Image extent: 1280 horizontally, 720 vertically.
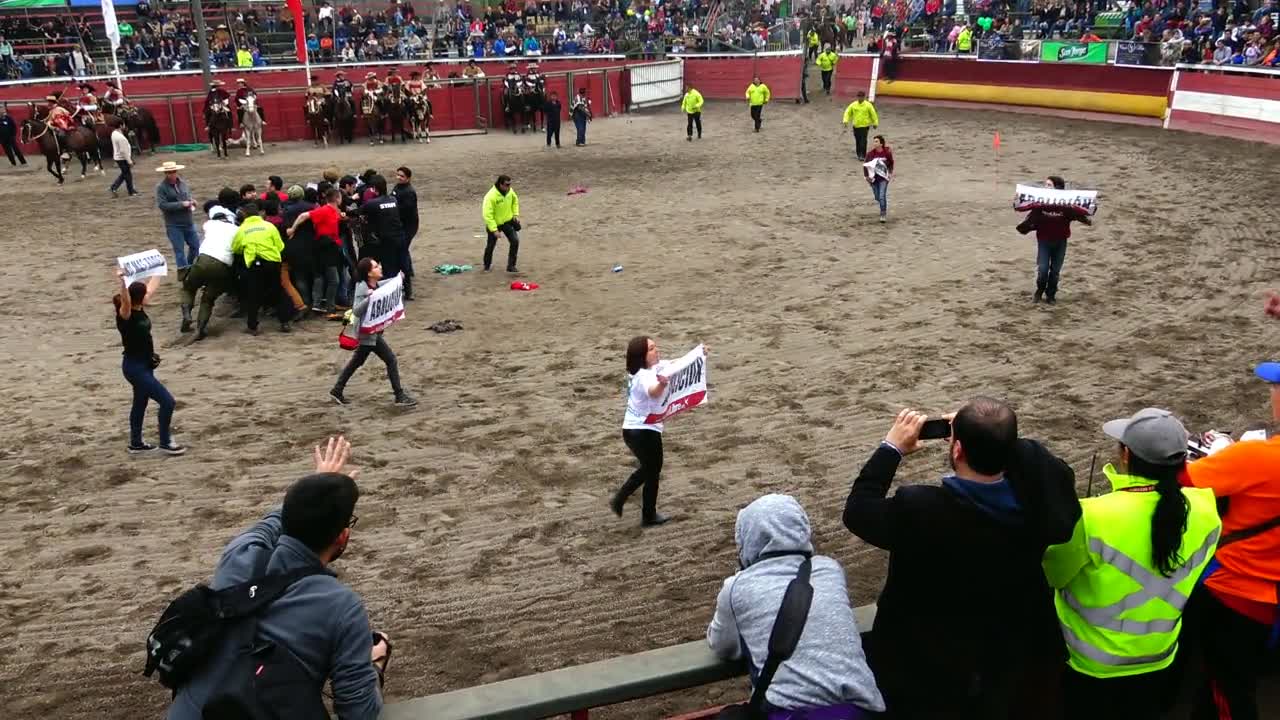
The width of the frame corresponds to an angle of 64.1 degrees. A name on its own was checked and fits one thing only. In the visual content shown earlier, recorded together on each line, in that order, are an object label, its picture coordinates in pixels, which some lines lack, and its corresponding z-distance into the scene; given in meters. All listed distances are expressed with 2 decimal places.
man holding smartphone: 3.30
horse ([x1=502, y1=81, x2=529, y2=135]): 31.97
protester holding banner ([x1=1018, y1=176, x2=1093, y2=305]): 12.73
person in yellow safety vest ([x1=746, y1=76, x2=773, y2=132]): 29.44
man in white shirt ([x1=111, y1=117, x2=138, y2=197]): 21.30
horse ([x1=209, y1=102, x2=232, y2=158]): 27.20
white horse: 28.03
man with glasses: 2.90
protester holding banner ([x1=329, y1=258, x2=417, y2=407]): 10.48
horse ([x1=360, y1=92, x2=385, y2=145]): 29.72
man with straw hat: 15.27
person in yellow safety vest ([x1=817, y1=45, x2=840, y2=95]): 37.25
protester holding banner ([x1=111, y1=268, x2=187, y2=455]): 9.32
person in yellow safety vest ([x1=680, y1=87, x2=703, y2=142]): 28.34
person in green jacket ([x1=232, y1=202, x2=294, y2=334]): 13.11
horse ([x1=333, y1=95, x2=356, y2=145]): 29.69
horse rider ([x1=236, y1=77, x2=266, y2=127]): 28.34
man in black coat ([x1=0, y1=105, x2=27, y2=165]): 26.14
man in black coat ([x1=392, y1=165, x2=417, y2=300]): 14.74
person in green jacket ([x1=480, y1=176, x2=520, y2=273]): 15.62
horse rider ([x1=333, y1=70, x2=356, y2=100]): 29.69
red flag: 32.12
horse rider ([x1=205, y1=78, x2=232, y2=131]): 27.33
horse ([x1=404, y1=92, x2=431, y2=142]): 30.08
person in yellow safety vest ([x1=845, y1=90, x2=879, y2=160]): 23.67
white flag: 26.76
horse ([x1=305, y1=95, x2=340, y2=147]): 29.44
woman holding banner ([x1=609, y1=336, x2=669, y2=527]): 7.64
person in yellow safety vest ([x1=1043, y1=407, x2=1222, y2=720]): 3.41
